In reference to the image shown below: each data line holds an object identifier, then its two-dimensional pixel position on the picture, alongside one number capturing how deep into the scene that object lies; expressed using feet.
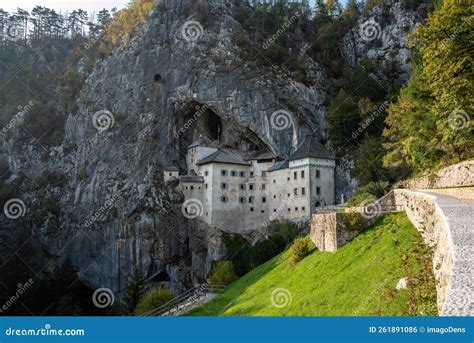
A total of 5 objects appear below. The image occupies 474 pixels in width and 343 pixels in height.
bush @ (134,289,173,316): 128.16
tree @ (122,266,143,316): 160.15
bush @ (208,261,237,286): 124.57
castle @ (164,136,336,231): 187.62
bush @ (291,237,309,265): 89.61
